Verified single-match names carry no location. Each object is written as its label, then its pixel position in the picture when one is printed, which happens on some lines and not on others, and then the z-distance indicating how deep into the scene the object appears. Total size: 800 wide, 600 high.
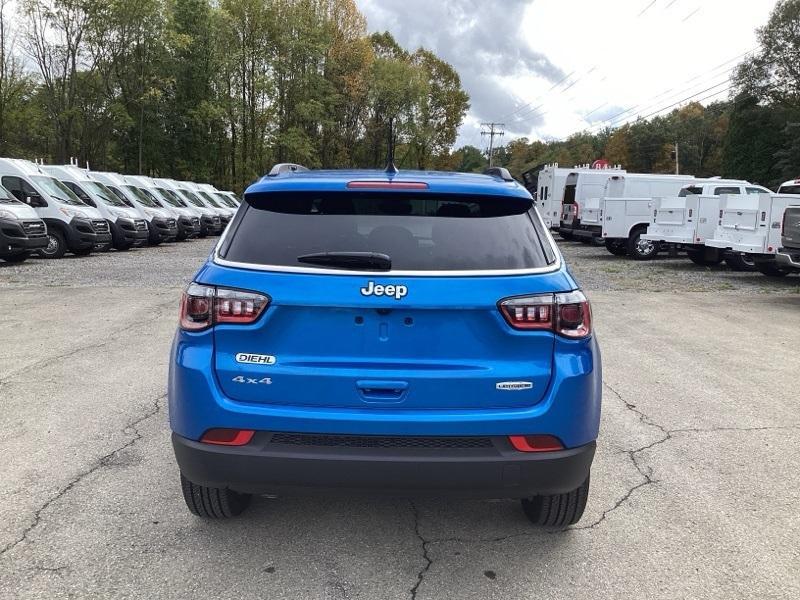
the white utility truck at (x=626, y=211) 19.11
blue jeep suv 2.68
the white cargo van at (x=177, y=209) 24.22
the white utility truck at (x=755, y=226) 13.55
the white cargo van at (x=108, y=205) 19.75
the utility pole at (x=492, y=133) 97.69
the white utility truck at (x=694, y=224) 16.14
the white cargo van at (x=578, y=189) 23.25
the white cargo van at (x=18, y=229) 14.79
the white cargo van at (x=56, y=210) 16.98
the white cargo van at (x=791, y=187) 15.02
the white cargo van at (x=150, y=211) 21.97
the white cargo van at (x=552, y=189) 25.80
